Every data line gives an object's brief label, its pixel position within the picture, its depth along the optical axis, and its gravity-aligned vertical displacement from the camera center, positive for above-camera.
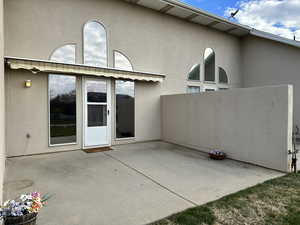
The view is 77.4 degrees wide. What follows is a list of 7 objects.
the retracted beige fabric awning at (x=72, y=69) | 5.42 +1.27
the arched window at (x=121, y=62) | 7.64 +1.89
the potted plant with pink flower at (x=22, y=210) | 1.87 -1.07
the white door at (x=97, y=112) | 7.03 -0.19
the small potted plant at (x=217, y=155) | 5.88 -1.50
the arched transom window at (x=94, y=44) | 6.96 +2.41
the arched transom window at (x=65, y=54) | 6.43 +1.87
